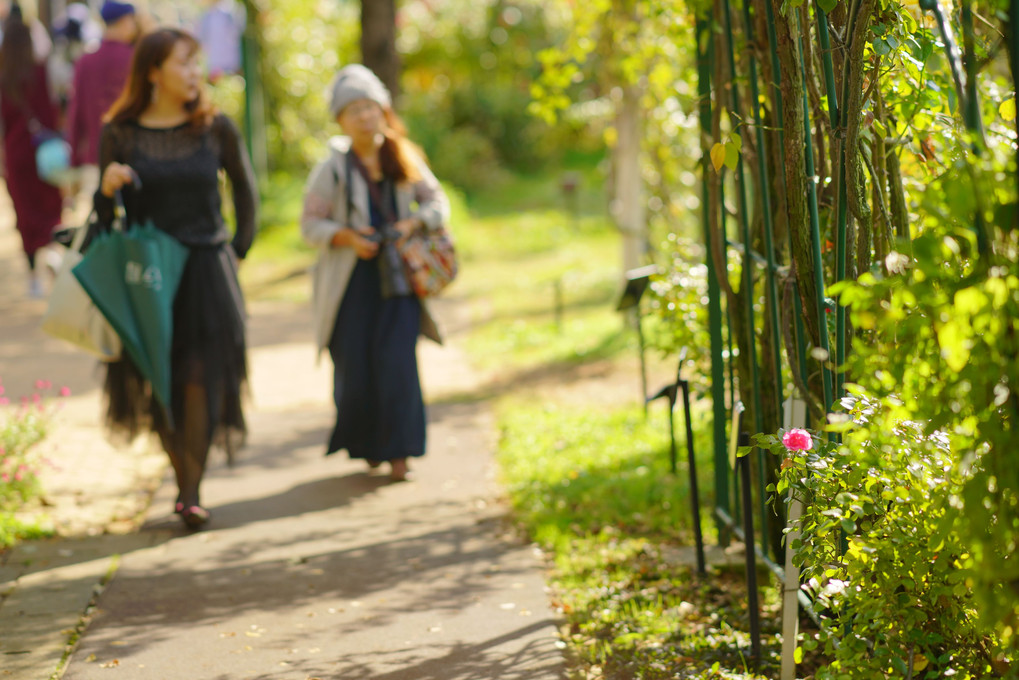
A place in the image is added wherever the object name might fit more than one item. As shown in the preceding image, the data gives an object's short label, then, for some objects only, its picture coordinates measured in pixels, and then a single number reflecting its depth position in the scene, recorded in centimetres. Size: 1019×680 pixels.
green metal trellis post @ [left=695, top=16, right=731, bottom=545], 816
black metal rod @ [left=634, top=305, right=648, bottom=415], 1217
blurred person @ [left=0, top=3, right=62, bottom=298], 1917
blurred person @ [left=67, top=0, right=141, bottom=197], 1697
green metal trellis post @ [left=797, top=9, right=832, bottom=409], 641
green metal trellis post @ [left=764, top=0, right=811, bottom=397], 680
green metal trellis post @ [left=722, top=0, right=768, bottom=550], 750
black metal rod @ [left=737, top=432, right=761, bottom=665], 689
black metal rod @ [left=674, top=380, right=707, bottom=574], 841
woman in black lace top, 992
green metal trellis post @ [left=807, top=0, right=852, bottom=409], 615
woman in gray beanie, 1119
